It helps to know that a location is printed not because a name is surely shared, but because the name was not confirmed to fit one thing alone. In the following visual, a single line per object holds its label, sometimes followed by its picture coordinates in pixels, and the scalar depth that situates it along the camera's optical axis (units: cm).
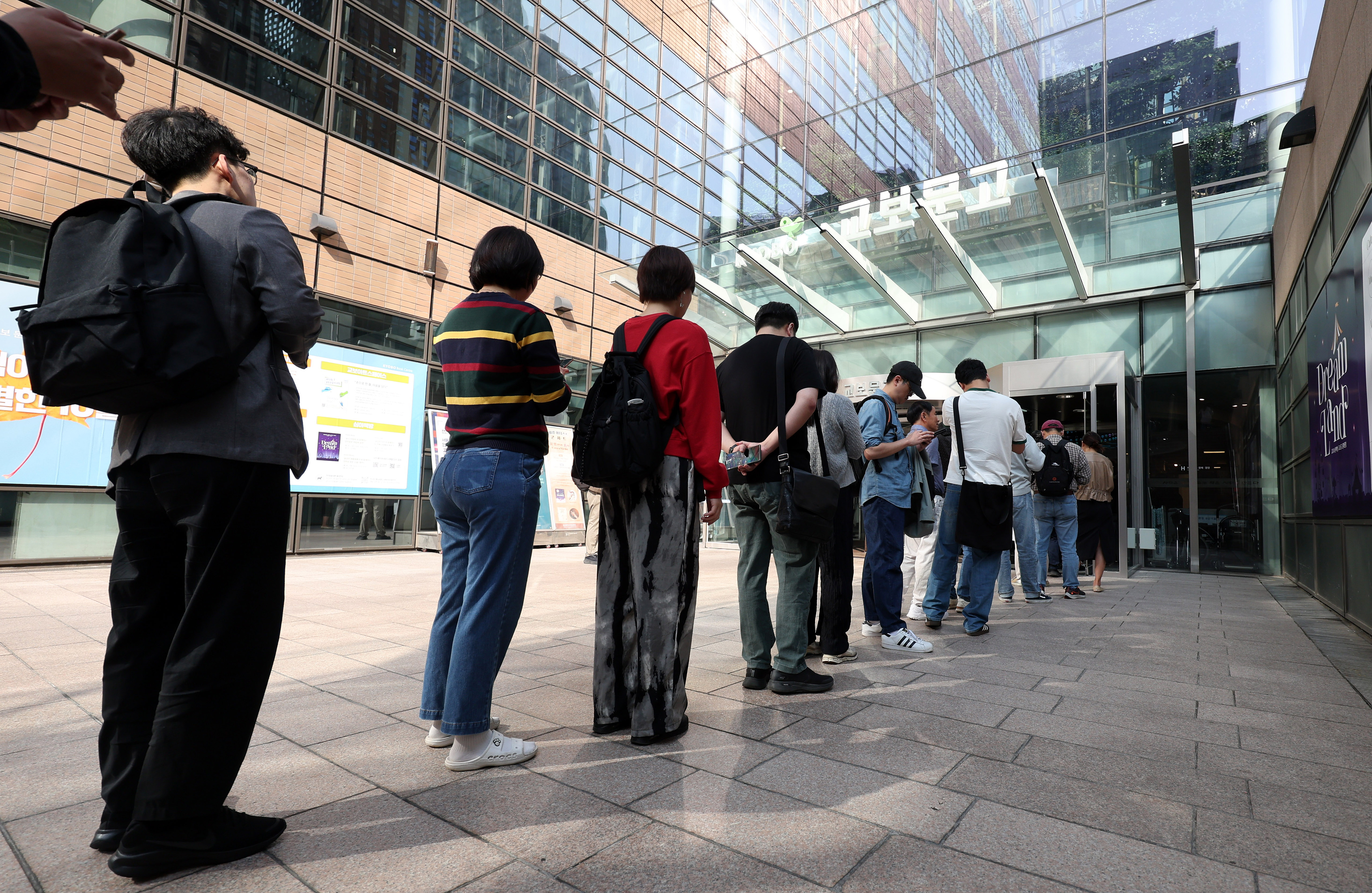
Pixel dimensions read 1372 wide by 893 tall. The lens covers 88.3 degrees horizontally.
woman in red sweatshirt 252
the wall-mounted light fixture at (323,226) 1087
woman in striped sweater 223
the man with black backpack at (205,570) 156
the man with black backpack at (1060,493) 710
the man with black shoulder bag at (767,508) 317
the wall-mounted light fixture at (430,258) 1292
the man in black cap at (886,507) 431
